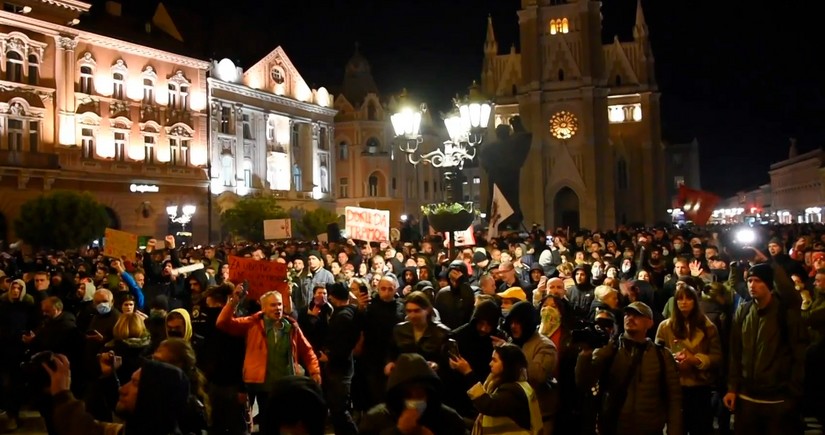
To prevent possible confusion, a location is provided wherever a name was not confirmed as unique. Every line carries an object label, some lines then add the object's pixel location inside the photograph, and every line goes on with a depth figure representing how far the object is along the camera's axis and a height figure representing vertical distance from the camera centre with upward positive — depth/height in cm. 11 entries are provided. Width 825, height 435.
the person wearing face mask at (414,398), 346 -80
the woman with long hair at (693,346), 611 -102
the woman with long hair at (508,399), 433 -100
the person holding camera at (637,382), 509 -108
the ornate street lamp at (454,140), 1273 +177
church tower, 5050 +791
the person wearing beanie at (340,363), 724 -128
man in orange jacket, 672 -103
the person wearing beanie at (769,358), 564 -104
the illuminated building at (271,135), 4747 +710
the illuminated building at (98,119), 3444 +640
